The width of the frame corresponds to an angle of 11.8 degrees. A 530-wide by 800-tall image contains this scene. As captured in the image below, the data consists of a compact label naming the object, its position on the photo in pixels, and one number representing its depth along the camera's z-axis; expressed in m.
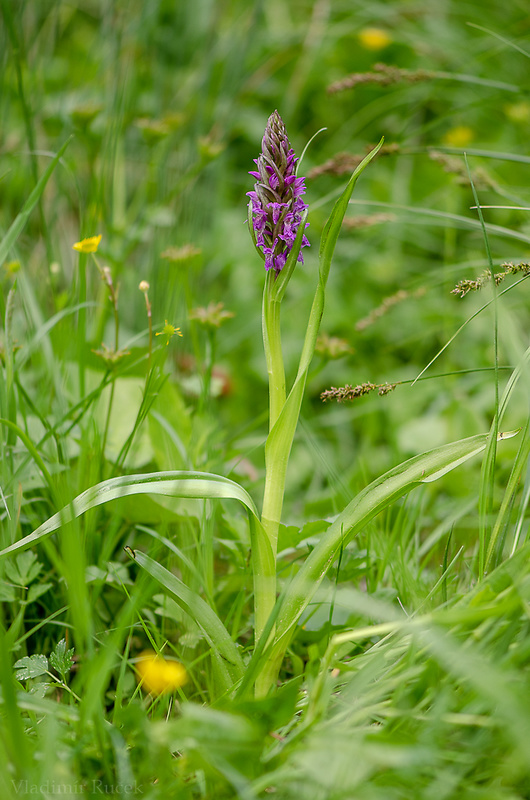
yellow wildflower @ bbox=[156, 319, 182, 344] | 1.29
